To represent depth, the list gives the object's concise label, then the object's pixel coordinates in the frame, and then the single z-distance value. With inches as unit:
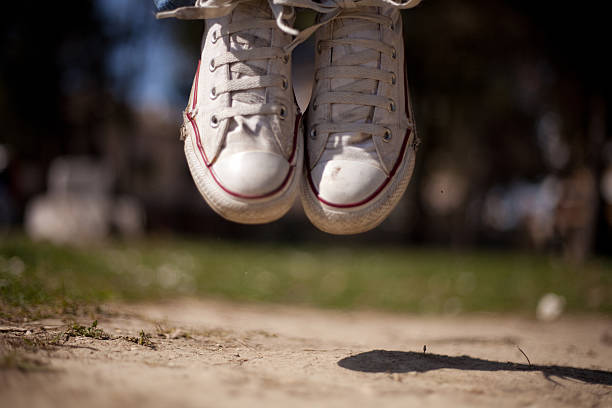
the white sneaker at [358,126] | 40.2
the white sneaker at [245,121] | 39.5
